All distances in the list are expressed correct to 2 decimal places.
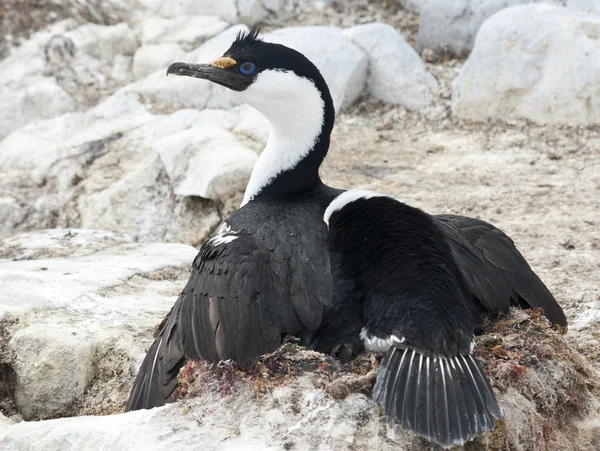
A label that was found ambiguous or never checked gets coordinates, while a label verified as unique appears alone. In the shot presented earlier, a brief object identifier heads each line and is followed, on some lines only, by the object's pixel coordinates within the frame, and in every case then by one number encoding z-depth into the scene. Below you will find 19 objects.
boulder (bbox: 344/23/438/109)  18.44
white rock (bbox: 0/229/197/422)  8.97
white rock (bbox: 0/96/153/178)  17.31
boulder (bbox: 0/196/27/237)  15.91
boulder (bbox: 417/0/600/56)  19.34
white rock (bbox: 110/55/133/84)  20.73
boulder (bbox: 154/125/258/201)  14.46
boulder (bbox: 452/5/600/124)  15.96
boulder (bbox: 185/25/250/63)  18.99
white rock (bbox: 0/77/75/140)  19.53
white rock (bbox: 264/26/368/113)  18.25
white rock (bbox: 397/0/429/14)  21.78
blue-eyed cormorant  6.96
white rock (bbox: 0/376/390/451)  6.09
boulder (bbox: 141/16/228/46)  20.73
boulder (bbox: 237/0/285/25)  21.72
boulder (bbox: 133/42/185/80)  20.36
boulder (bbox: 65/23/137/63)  20.97
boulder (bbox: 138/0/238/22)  21.59
